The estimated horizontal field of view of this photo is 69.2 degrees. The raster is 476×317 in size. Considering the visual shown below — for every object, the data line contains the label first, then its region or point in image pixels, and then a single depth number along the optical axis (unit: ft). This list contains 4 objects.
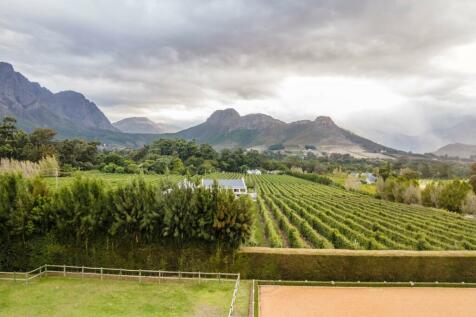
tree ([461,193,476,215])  178.09
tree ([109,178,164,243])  65.98
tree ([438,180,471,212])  186.29
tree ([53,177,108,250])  66.49
